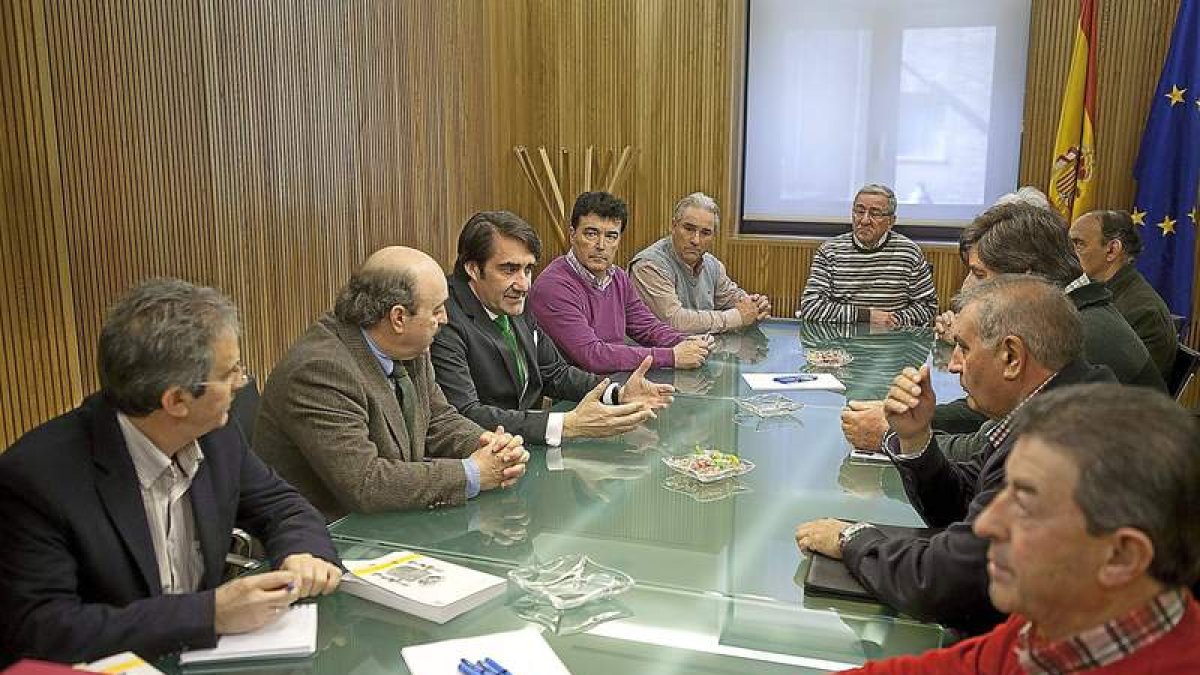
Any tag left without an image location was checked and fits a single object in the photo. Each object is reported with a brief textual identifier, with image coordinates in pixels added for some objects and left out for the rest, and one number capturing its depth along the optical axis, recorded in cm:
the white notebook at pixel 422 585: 183
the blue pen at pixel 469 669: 161
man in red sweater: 114
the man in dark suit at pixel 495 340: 319
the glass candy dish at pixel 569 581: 189
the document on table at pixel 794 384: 370
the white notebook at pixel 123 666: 158
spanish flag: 567
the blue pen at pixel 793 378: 379
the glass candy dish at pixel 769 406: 334
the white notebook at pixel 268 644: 165
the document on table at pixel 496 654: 163
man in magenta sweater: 411
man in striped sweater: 526
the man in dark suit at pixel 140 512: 167
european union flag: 550
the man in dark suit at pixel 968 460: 180
